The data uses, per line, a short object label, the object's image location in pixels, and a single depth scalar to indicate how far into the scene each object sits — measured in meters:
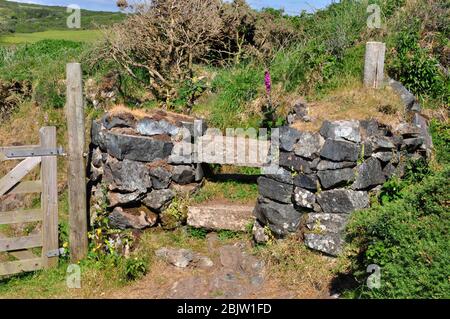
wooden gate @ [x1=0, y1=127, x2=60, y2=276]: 6.43
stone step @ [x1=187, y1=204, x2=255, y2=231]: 6.75
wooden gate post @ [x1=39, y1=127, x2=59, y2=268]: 6.58
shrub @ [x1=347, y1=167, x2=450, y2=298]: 4.14
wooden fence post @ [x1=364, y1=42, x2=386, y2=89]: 6.74
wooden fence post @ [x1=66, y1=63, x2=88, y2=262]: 6.53
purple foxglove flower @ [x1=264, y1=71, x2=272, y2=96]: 7.27
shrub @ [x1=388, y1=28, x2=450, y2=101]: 7.33
